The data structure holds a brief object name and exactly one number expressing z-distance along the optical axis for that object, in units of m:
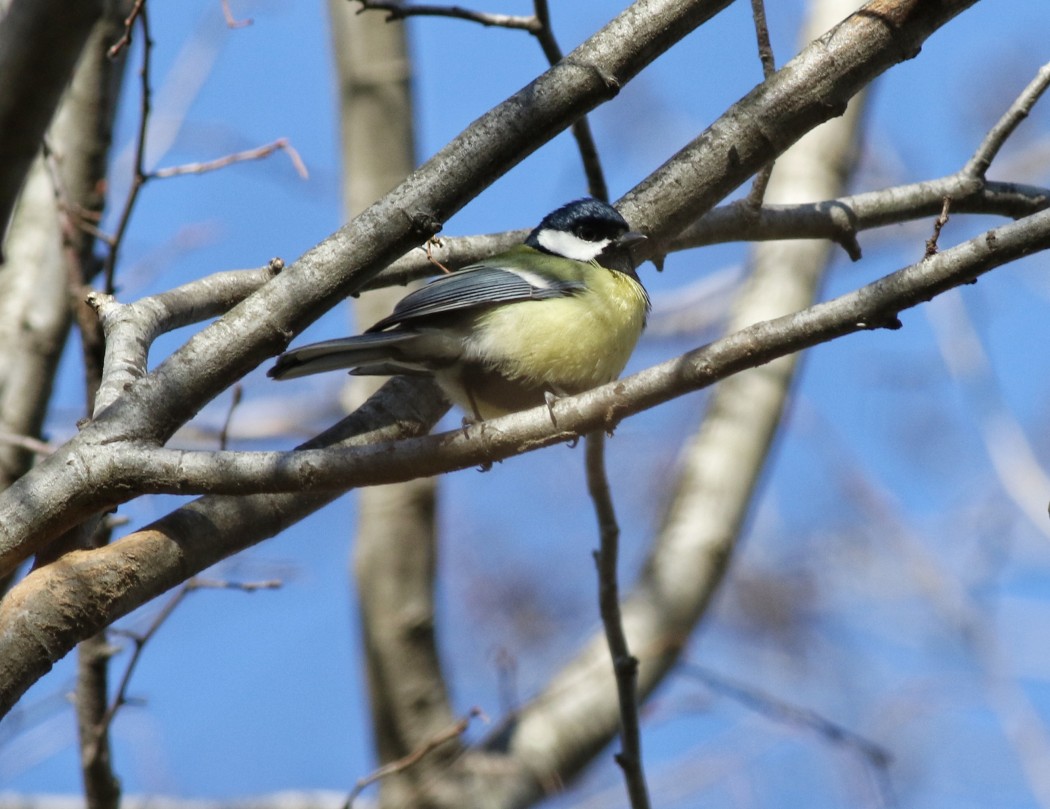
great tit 6.84
